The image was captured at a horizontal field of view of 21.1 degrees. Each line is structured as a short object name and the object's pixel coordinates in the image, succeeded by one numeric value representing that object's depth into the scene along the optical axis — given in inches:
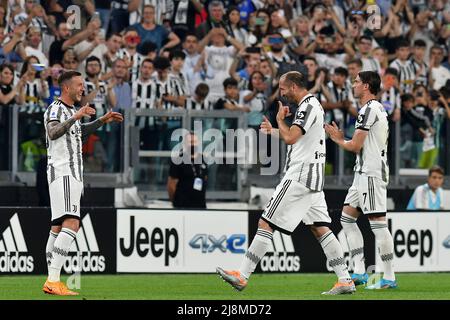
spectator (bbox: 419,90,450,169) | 844.0
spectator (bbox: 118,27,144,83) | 816.9
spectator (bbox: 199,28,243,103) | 838.5
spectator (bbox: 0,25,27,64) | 783.9
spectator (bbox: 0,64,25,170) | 746.2
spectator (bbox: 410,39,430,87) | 906.1
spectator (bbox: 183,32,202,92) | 834.2
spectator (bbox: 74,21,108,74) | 799.7
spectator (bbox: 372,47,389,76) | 890.1
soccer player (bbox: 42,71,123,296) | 524.7
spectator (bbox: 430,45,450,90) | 917.8
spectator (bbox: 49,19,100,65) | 791.1
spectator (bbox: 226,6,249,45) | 875.2
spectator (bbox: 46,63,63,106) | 761.0
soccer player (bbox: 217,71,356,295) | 517.3
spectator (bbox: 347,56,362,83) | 853.2
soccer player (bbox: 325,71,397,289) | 560.4
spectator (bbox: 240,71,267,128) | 816.3
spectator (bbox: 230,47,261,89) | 839.1
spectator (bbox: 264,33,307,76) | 852.6
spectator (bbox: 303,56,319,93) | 831.7
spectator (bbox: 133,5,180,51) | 842.2
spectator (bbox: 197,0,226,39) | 871.7
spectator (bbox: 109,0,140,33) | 857.5
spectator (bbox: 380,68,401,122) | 842.2
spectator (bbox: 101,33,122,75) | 813.2
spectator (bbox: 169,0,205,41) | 876.0
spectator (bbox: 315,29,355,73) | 881.5
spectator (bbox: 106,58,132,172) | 791.1
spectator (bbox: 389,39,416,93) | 898.1
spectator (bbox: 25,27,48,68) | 791.1
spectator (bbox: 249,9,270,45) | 877.8
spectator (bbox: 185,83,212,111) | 804.0
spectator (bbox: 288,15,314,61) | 876.6
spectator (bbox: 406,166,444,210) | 778.2
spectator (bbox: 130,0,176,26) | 859.4
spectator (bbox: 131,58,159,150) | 797.2
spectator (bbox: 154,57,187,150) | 800.3
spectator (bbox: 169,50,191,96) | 815.1
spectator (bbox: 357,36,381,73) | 882.8
